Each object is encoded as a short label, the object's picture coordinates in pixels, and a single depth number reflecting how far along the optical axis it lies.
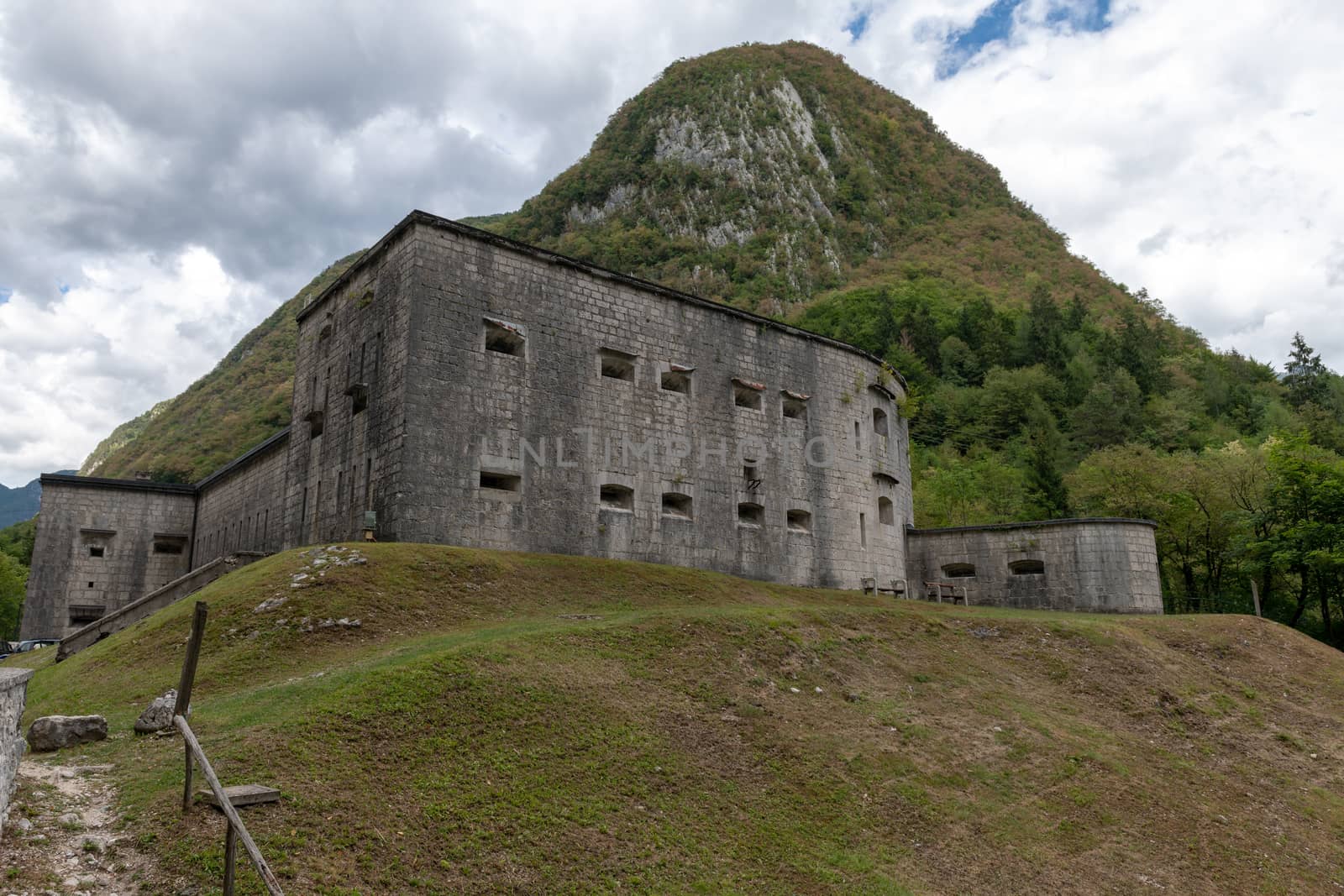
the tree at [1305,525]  26.77
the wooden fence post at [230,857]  5.91
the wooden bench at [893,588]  24.31
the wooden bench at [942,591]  25.30
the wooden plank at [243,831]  5.46
